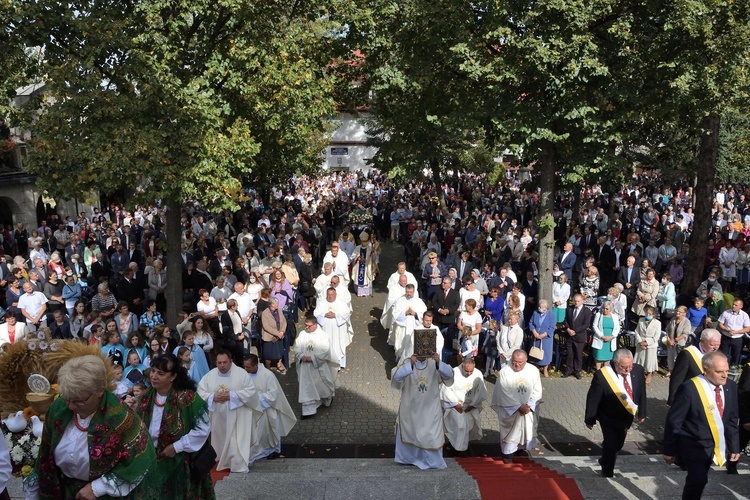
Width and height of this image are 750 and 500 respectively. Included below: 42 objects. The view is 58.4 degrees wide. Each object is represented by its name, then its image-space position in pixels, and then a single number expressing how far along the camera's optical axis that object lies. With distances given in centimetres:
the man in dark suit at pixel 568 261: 1551
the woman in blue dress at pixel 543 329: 1160
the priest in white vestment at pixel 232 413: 798
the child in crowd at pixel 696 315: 1176
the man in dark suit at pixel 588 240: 1725
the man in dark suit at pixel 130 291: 1393
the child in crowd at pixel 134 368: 900
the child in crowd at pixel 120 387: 770
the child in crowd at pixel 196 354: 970
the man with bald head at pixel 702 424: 579
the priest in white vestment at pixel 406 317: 1213
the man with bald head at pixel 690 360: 712
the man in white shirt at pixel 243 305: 1251
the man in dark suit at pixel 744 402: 738
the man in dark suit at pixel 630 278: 1401
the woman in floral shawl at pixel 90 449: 372
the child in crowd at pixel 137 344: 980
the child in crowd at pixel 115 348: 975
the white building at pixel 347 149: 5539
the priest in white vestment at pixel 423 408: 814
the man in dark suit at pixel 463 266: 1527
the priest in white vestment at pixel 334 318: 1179
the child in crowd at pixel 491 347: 1194
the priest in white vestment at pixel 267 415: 838
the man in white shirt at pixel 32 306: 1281
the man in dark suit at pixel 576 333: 1177
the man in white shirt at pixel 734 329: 1136
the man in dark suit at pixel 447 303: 1291
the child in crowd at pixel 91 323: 1063
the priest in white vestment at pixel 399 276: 1323
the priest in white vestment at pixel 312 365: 1036
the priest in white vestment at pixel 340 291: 1289
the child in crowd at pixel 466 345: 1138
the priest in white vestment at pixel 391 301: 1320
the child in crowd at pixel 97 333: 995
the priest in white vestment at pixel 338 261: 1509
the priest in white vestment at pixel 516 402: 852
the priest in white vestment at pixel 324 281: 1387
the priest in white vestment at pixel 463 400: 888
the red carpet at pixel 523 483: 623
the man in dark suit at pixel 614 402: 721
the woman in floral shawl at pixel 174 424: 488
